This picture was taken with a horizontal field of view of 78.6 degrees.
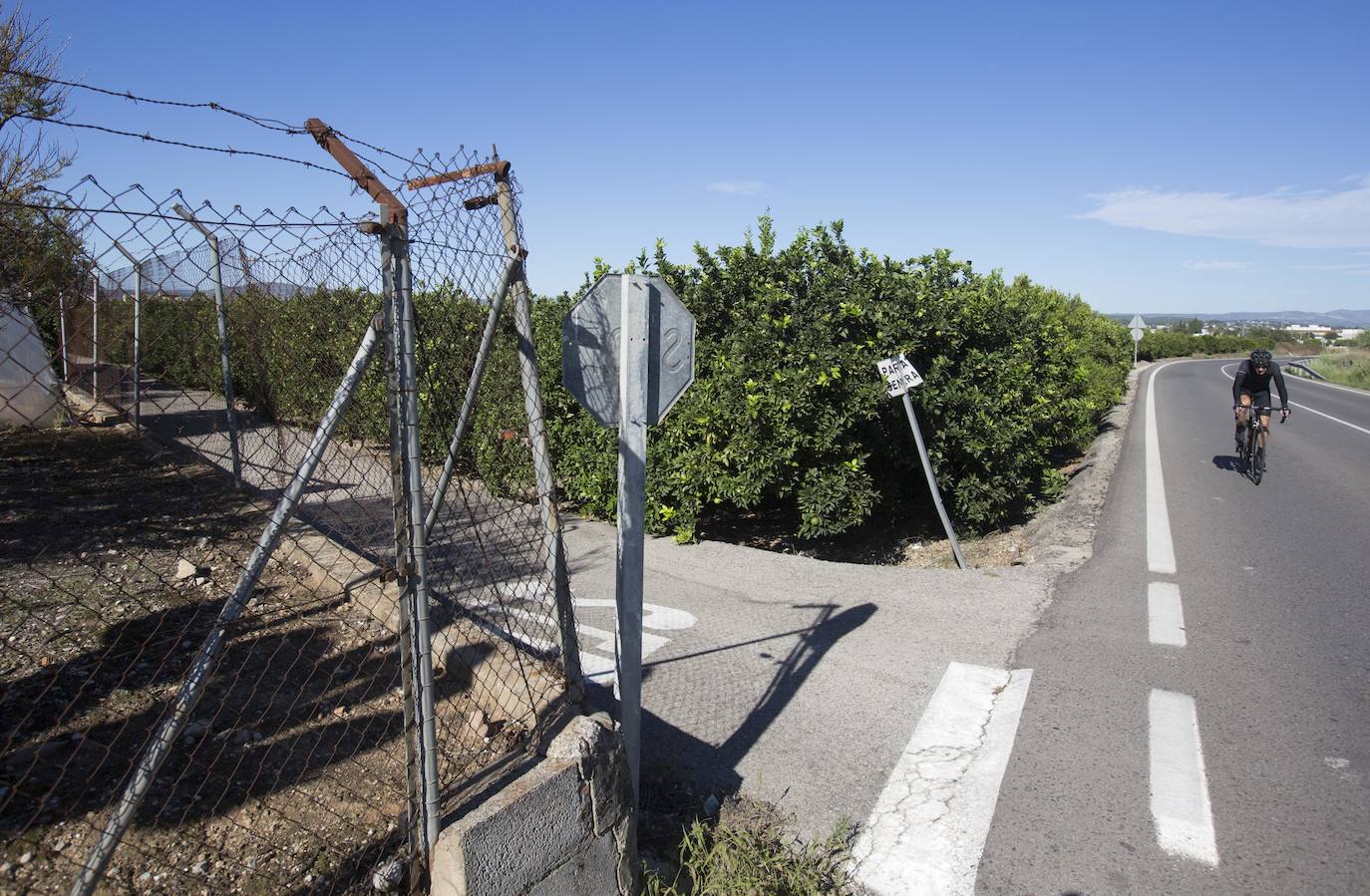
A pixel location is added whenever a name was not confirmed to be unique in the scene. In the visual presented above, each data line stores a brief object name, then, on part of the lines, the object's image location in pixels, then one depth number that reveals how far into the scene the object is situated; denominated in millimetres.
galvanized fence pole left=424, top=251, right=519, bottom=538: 3205
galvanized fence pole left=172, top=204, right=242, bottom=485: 2209
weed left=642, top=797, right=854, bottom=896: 3072
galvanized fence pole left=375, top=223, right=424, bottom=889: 2516
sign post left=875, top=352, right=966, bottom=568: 7570
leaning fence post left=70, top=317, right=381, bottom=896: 2135
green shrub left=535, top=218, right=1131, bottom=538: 7734
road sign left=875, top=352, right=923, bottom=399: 7570
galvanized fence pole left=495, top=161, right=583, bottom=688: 3451
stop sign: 3207
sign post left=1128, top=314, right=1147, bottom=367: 34562
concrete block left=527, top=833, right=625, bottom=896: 2732
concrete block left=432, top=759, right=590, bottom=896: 2459
